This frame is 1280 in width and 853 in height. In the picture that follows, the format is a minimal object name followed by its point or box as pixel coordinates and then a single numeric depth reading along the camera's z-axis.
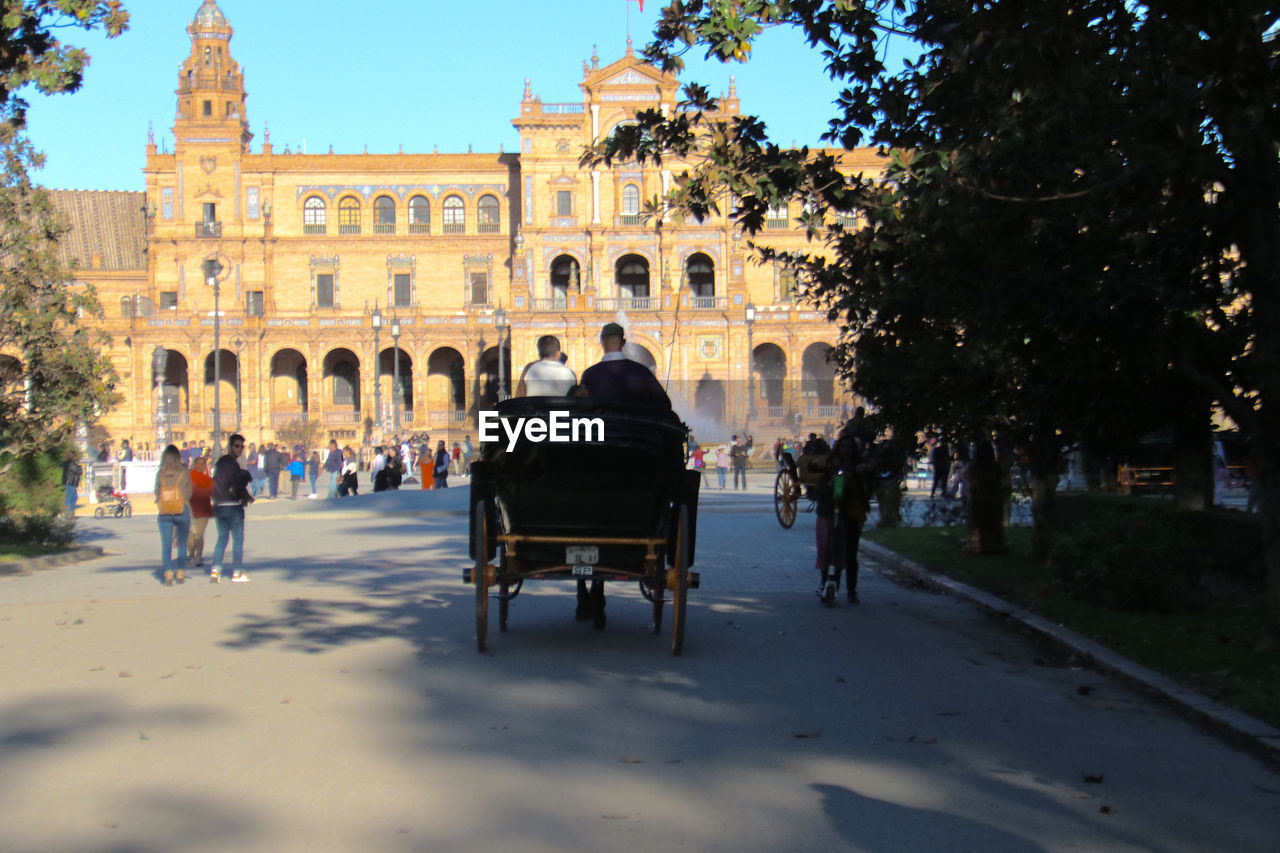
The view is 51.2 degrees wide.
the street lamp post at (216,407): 45.02
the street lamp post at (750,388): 59.49
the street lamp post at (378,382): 55.03
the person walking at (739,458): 43.38
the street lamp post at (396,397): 57.94
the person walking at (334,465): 40.56
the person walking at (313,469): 42.88
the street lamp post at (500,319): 49.53
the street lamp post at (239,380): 70.91
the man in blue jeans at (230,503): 15.28
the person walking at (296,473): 40.31
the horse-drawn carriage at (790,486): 20.80
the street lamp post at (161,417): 68.25
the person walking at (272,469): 40.56
